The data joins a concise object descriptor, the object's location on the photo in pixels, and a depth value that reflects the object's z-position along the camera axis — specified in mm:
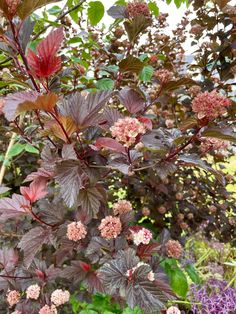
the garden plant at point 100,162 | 708
